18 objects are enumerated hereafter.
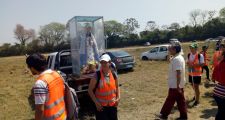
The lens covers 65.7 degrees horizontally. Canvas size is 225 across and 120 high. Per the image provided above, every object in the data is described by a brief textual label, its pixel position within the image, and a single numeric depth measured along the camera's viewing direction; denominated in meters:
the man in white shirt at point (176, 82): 3.97
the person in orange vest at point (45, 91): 1.92
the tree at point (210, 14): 48.49
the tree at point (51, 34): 39.43
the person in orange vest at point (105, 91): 2.96
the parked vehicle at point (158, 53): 14.20
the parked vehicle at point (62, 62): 5.55
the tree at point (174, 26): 45.57
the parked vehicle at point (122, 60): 10.63
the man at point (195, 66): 4.92
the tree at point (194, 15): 52.09
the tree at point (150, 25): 51.36
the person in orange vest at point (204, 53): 7.55
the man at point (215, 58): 5.34
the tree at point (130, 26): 55.73
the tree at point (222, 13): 47.24
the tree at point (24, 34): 50.10
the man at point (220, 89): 3.07
